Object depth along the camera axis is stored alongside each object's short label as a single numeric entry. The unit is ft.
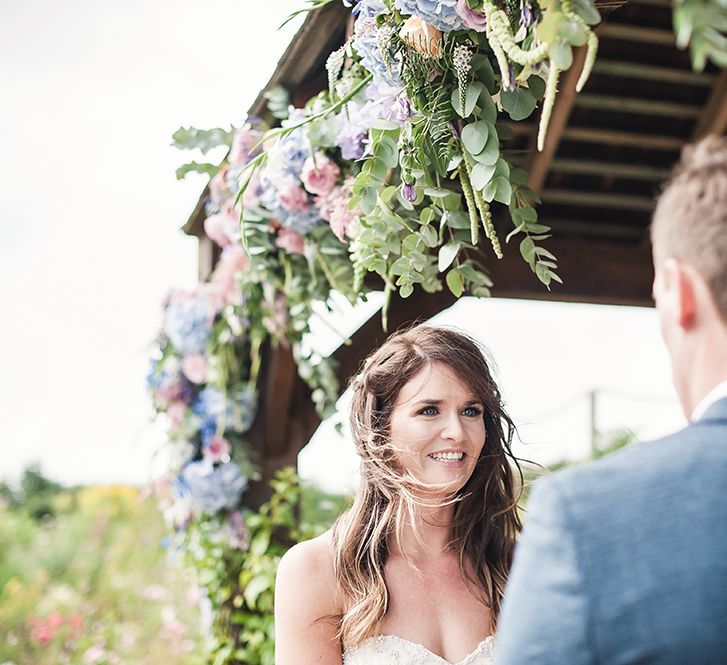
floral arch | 5.45
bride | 6.73
